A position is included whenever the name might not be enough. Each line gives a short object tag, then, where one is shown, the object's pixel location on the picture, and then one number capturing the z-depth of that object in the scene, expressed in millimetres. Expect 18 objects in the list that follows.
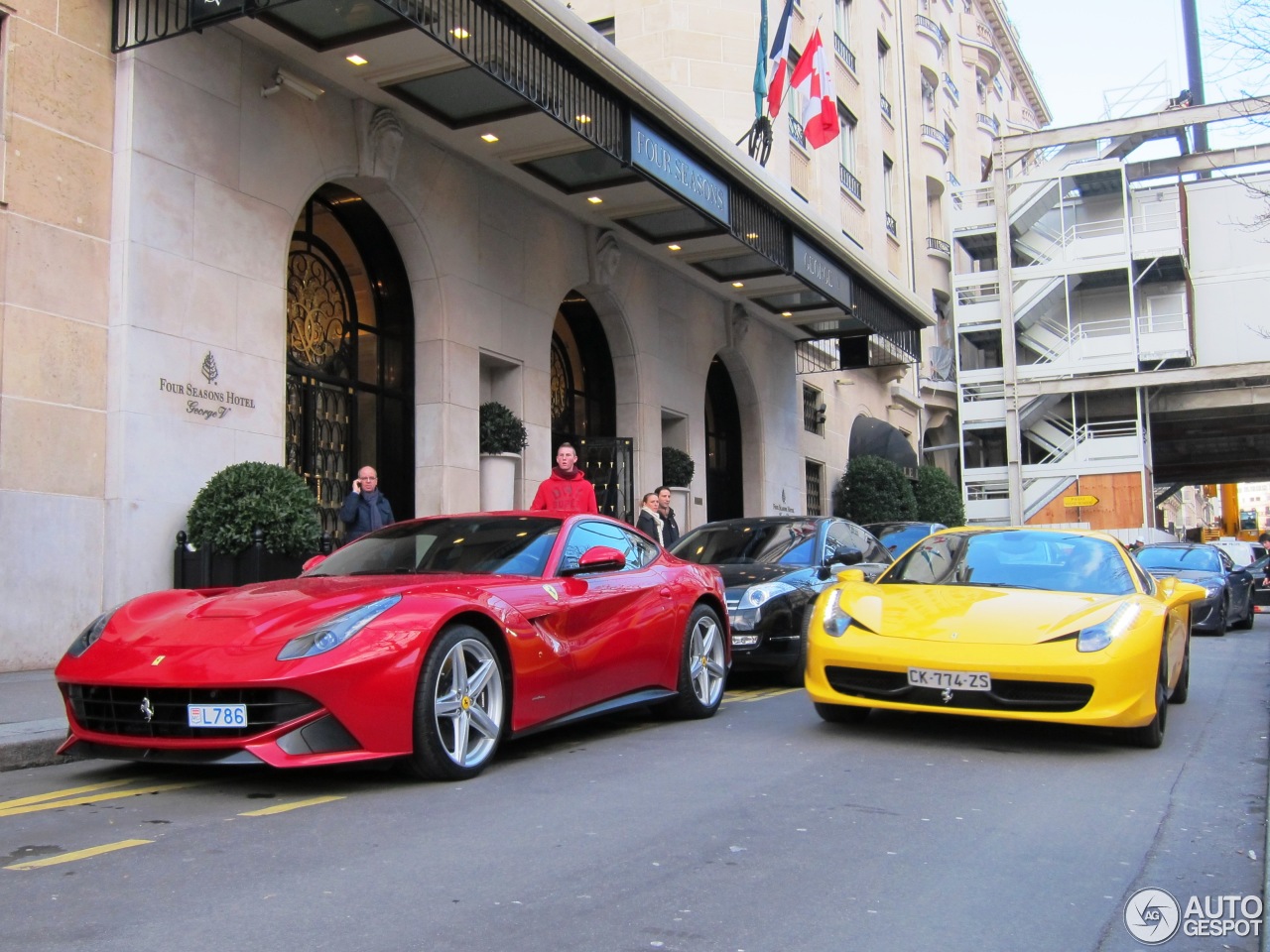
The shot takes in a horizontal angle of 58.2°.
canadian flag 21359
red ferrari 4930
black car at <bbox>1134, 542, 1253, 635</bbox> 16672
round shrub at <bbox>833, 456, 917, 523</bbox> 27859
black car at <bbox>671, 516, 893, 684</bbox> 9312
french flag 20875
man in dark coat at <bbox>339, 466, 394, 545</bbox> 11555
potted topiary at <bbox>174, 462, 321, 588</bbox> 10281
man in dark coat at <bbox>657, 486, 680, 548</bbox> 15828
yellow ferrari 6188
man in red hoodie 11312
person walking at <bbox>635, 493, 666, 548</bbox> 15523
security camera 11828
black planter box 10258
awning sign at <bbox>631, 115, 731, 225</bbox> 14086
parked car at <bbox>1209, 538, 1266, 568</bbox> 30188
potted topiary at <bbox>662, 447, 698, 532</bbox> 20297
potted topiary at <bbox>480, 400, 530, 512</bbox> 15117
